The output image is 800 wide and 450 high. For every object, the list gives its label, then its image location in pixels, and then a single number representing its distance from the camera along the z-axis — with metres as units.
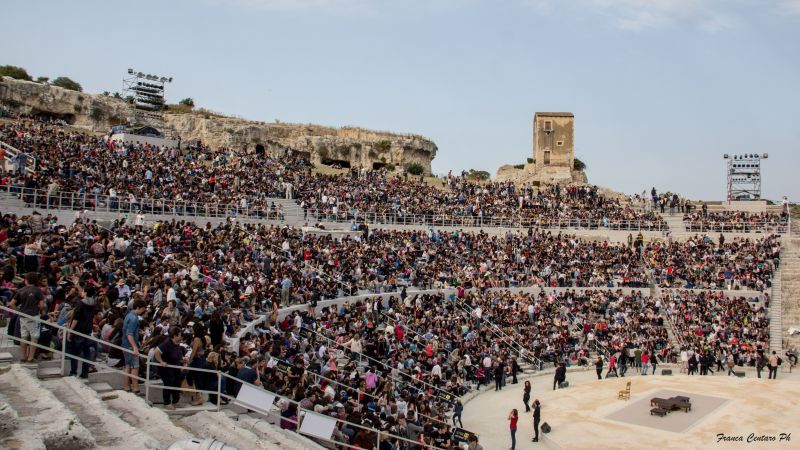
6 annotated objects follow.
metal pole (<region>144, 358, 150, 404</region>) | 9.98
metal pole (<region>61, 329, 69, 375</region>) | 9.45
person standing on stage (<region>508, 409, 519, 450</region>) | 17.42
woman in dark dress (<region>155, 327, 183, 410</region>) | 10.37
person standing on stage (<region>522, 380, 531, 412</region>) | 19.98
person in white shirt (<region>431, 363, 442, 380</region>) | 21.69
